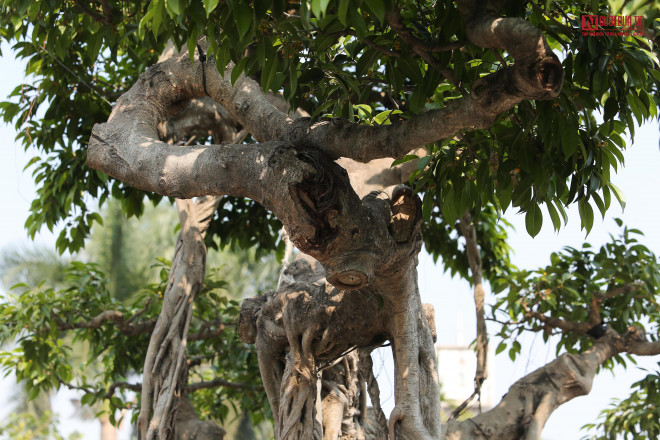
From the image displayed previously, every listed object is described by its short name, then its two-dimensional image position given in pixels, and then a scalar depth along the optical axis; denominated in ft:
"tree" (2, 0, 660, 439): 7.58
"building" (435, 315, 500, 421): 84.28
